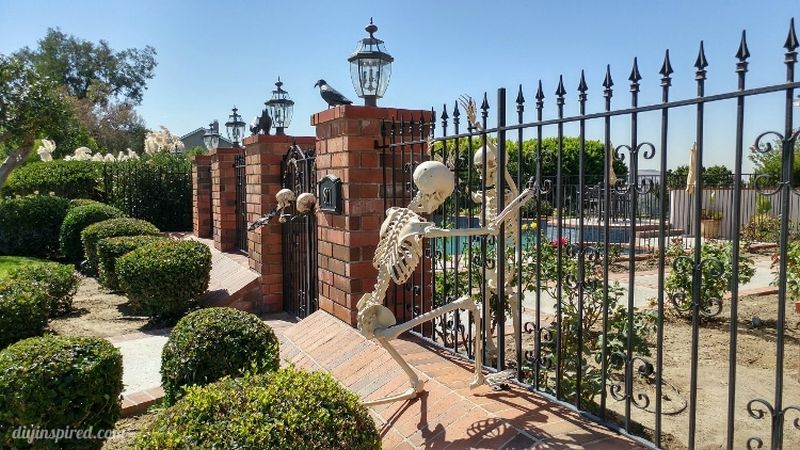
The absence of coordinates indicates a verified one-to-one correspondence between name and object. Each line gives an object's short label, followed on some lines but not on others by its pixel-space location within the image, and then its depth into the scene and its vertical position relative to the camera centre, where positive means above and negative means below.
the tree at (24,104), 12.23 +2.11
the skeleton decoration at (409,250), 2.92 -0.26
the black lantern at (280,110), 7.30 +1.14
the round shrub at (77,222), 10.77 -0.36
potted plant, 15.39 -0.67
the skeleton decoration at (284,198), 5.81 +0.03
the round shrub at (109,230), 8.91 -0.43
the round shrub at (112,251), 7.80 -0.65
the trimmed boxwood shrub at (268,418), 2.17 -0.84
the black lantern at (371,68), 4.52 +1.02
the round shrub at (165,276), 6.62 -0.85
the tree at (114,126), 38.56 +5.31
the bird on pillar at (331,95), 4.95 +0.90
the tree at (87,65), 42.81 +10.36
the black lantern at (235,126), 10.30 +1.34
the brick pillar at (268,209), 6.82 -0.09
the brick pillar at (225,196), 9.16 +0.09
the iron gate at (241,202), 8.77 -0.01
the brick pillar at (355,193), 4.34 +0.06
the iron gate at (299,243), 5.86 -0.45
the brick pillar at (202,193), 11.02 +0.17
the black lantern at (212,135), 11.84 +1.35
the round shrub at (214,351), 3.76 -0.97
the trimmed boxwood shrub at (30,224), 11.85 -0.42
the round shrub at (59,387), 3.16 -1.02
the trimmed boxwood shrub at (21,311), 5.57 -1.05
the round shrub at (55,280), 7.04 -0.94
